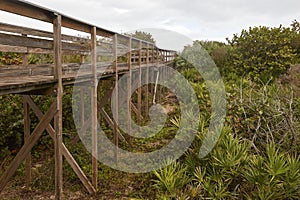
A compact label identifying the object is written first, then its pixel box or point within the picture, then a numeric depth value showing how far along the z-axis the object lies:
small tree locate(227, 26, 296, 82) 14.09
